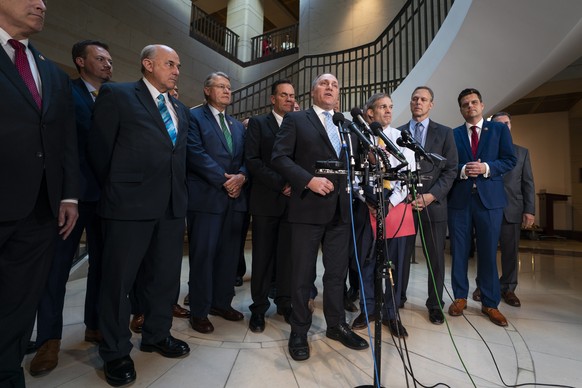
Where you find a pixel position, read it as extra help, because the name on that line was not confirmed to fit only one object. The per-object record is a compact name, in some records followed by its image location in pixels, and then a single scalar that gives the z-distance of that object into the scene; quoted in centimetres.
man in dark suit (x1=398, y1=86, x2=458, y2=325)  221
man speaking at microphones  174
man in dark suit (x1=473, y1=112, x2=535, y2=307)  283
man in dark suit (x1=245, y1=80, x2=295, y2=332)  214
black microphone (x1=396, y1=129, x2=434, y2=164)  136
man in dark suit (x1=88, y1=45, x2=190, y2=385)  150
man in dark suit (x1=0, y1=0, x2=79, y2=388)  117
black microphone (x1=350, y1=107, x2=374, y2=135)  133
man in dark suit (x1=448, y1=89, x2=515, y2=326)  231
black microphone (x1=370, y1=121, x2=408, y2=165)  126
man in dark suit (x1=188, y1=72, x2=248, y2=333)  204
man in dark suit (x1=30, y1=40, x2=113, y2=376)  161
